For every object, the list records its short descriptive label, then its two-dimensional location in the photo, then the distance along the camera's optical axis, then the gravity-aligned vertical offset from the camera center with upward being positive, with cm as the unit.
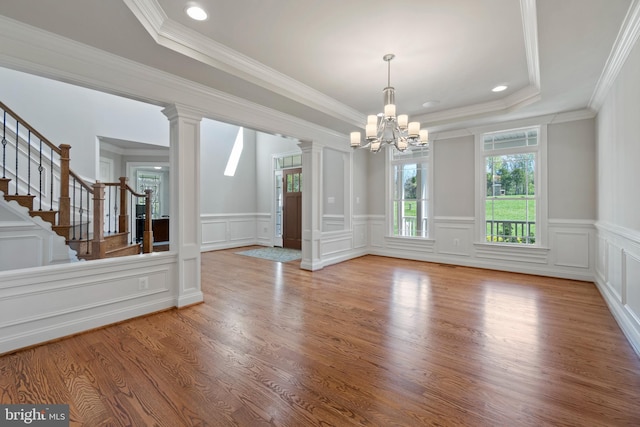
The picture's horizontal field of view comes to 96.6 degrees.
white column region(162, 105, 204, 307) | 315 +17
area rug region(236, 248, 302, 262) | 616 -97
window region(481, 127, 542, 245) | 480 +46
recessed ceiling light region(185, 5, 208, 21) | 225 +161
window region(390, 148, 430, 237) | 588 +41
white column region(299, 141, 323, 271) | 506 +12
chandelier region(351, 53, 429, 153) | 299 +93
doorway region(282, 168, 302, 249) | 748 +9
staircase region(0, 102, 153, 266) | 362 +23
